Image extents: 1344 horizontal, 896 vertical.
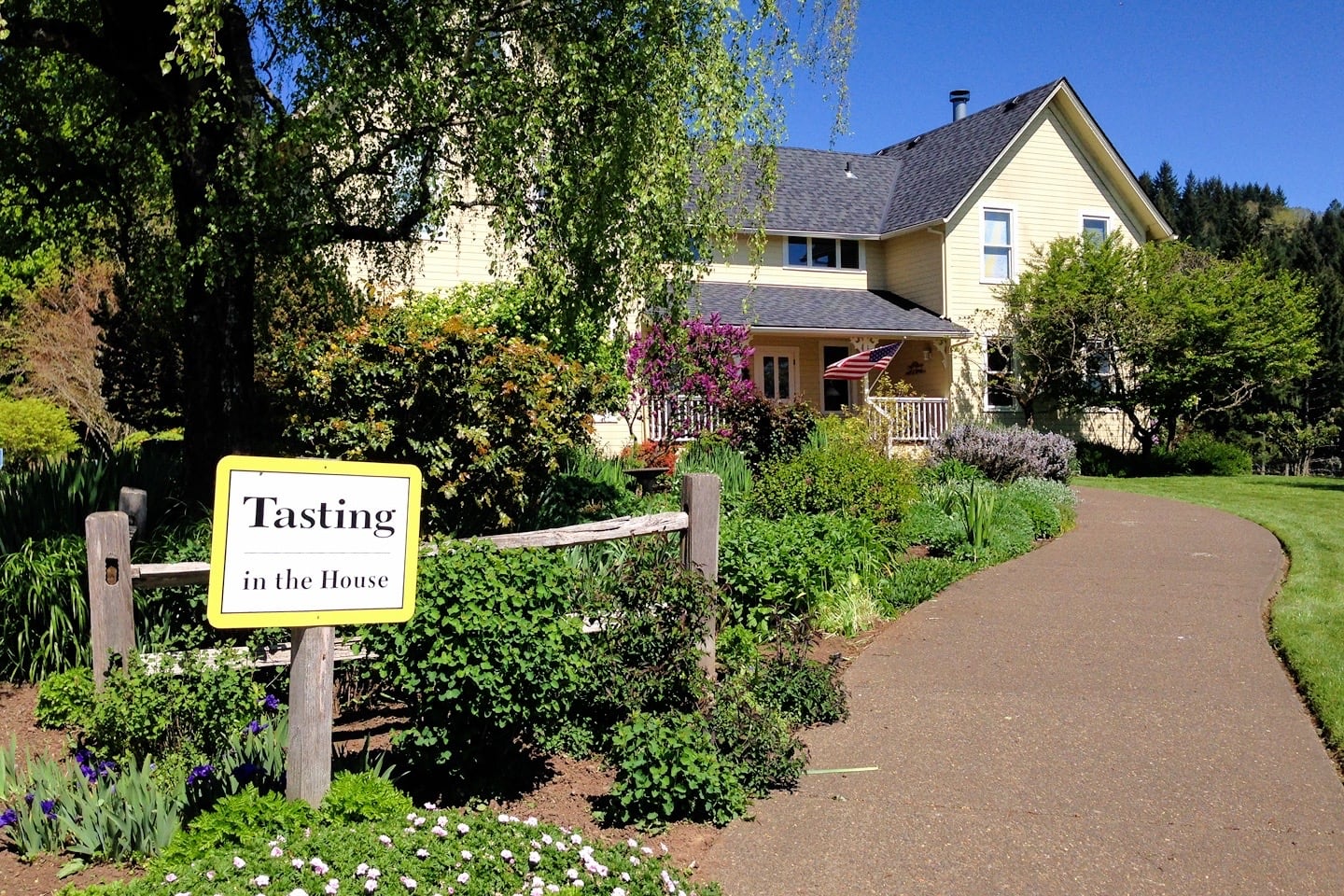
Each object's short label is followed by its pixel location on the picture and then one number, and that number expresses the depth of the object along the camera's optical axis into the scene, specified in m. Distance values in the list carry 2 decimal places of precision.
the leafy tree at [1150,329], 24.28
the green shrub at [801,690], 6.29
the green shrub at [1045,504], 12.91
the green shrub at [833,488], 10.22
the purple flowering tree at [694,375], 15.20
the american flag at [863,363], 23.03
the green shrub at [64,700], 5.26
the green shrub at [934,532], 11.19
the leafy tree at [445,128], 8.04
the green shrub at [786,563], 7.66
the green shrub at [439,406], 8.26
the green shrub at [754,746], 5.36
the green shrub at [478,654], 4.66
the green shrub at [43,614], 6.48
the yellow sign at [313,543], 3.48
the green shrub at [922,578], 9.30
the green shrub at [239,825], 3.84
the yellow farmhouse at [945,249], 25.22
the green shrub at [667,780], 4.90
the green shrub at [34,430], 17.83
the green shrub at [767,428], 14.14
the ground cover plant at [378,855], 3.47
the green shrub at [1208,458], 24.91
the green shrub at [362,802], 4.01
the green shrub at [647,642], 5.47
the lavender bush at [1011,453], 16.89
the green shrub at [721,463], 12.09
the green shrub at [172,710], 4.87
